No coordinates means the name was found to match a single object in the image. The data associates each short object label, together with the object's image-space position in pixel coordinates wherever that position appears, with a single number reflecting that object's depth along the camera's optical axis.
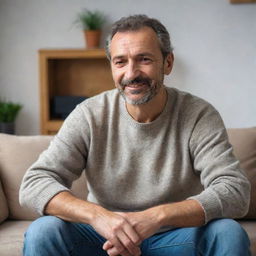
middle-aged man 1.39
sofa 1.88
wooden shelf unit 3.96
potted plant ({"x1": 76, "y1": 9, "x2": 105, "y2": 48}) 3.72
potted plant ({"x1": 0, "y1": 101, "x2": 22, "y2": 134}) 3.72
